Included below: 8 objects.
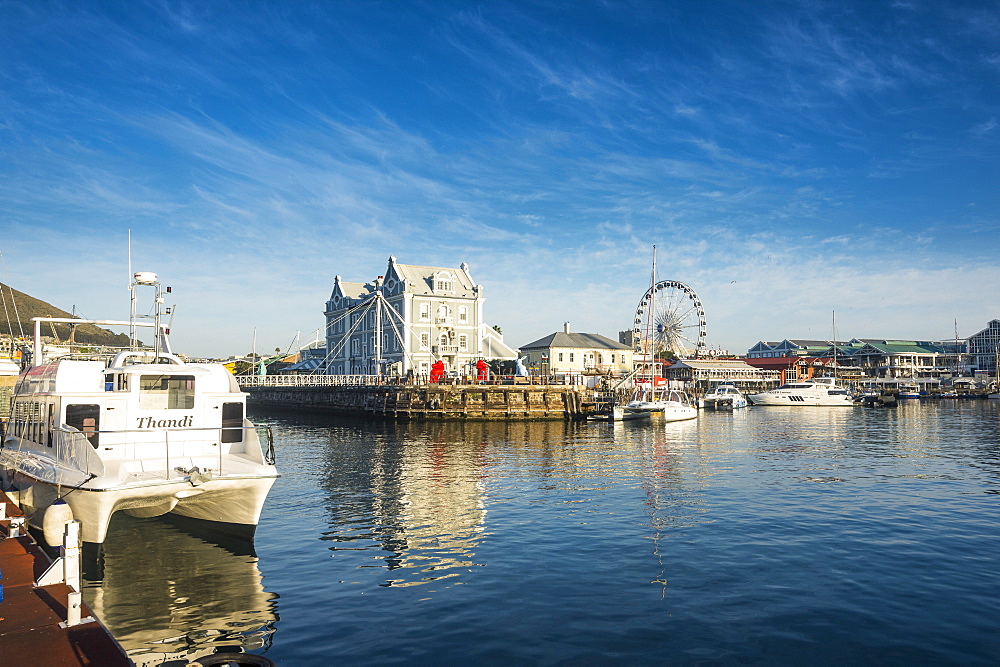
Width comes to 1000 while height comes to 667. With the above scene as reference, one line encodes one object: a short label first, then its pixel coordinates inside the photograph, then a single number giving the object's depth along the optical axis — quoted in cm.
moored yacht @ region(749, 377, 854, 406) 10269
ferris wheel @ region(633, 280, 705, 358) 10094
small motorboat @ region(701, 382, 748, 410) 9569
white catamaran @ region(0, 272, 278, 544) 1496
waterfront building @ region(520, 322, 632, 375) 10681
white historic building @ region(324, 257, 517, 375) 8212
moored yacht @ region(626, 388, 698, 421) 6588
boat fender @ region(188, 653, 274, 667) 961
